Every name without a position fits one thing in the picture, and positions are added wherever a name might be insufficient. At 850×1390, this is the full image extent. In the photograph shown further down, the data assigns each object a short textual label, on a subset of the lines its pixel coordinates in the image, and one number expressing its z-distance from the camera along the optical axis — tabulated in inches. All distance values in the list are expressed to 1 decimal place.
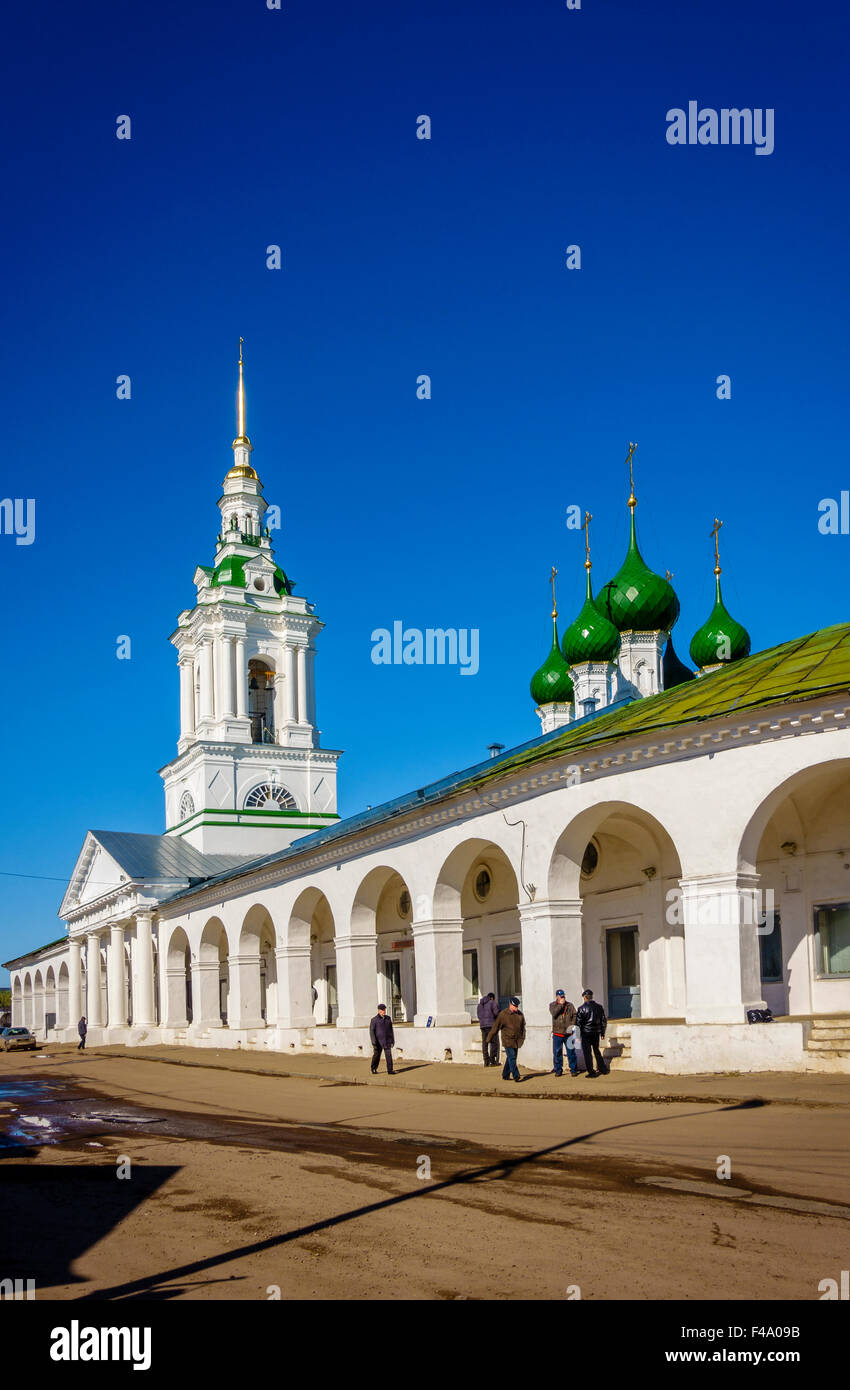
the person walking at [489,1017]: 808.3
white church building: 644.7
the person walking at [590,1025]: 681.0
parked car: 2132.1
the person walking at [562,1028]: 692.7
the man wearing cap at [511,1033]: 694.5
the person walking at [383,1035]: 829.2
